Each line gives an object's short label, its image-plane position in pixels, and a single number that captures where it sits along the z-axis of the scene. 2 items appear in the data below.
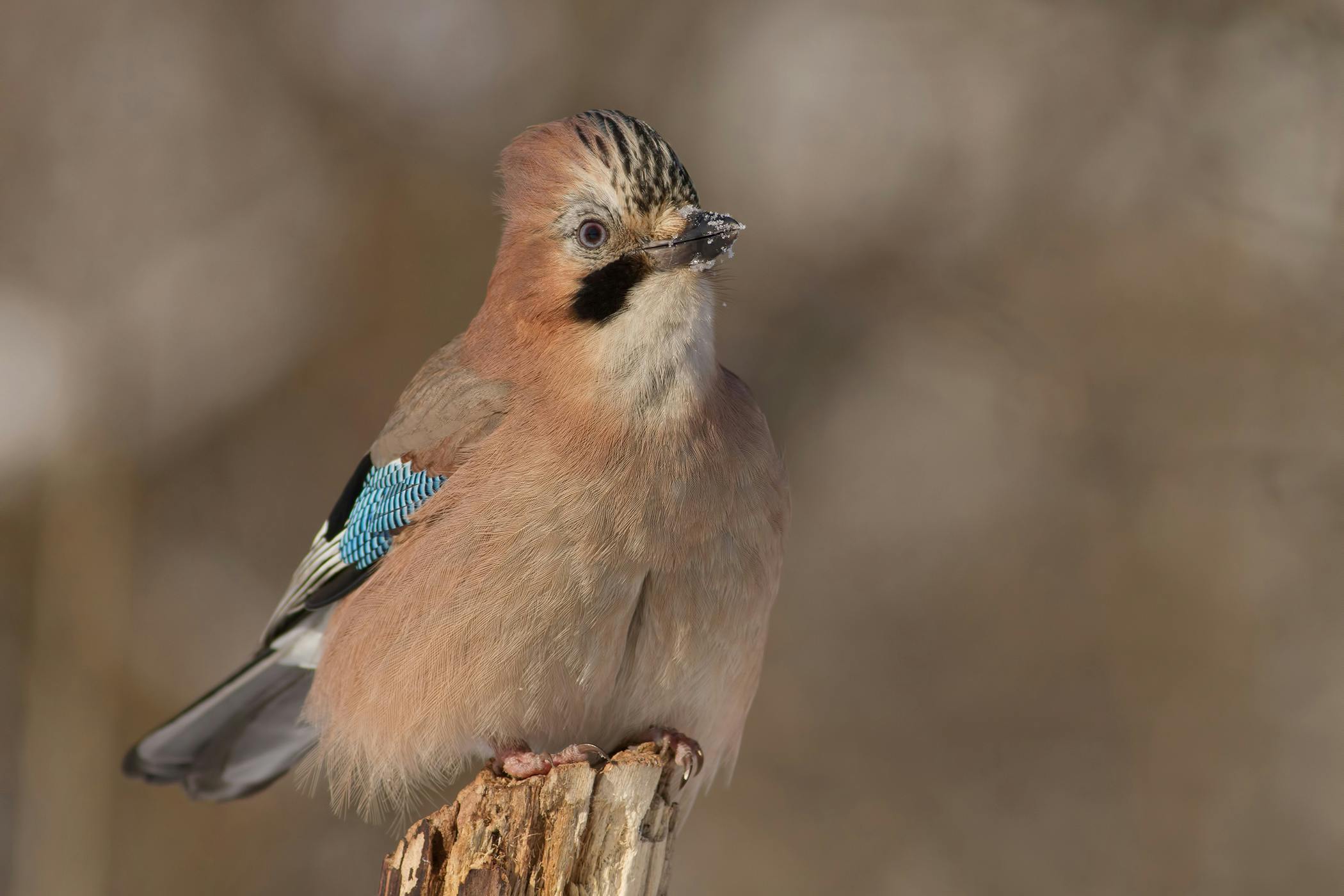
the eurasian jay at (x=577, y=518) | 5.51
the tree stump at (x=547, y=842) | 4.84
